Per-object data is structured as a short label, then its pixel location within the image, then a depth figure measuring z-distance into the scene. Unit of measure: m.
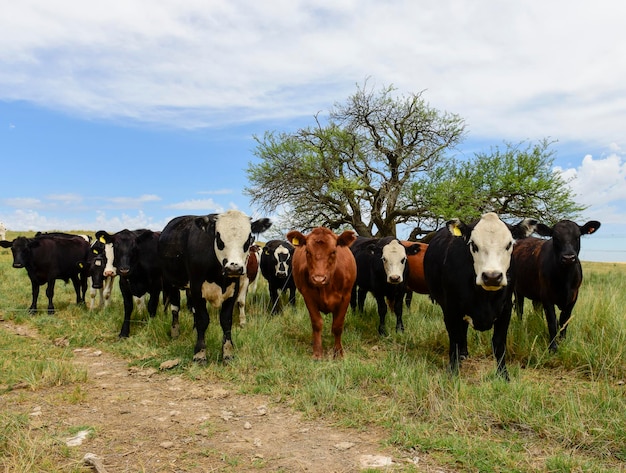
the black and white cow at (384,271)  8.55
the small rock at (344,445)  3.88
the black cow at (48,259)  11.12
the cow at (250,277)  8.24
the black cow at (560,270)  6.76
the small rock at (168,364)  6.36
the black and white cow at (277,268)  11.10
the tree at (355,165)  25.95
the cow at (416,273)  10.00
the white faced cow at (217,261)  6.37
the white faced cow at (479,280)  5.16
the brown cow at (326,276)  6.79
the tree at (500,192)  22.98
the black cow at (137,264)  8.70
